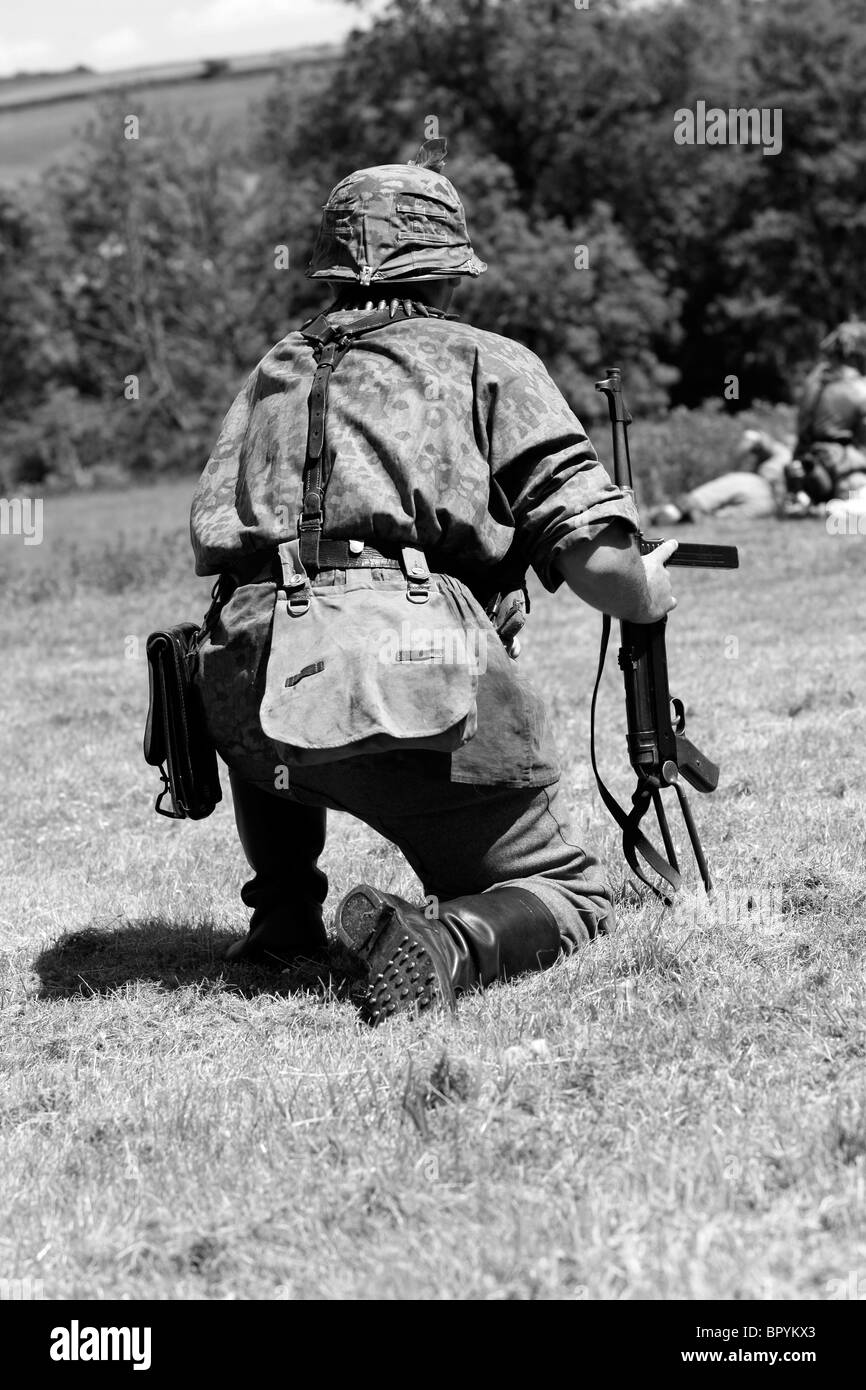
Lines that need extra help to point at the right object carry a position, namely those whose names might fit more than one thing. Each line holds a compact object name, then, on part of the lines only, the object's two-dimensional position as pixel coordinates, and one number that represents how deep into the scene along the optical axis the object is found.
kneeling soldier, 3.83
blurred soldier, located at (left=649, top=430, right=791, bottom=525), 17.75
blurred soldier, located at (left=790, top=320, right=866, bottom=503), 16.83
